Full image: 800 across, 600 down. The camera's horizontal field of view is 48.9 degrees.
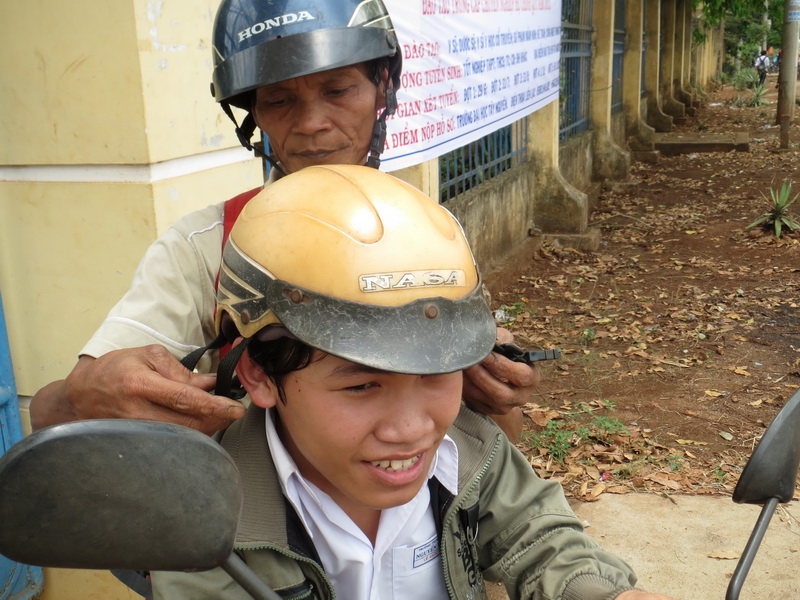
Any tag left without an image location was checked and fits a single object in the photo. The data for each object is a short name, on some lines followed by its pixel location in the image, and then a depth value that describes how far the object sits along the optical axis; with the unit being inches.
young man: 54.8
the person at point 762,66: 1358.0
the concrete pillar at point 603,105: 465.4
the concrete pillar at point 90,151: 104.1
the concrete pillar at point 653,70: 698.0
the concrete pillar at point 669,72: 846.5
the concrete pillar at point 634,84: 583.5
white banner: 185.8
